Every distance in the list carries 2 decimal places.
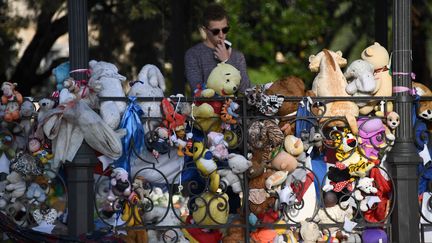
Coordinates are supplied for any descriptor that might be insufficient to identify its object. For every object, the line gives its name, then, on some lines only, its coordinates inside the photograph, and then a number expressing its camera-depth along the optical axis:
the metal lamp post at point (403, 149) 16.73
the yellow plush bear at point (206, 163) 16.27
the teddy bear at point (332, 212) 16.80
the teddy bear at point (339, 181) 16.83
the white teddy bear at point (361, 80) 17.00
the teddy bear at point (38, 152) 16.08
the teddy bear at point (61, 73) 17.00
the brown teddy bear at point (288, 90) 16.87
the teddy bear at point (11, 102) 16.09
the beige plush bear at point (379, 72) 17.08
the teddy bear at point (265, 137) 16.45
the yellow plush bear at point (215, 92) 16.42
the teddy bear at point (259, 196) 16.59
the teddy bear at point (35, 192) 16.19
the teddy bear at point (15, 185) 16.11
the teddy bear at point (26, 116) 16.19
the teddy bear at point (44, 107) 16.04
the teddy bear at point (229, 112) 16.34
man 18.06
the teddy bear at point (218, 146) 16.28
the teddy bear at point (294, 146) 16.55
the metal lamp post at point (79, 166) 15.91
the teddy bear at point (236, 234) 16.56
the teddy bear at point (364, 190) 16.70
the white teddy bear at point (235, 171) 16.28
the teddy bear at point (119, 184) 16.03
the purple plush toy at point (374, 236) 16.84
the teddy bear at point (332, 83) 16.87
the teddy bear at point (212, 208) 16.39
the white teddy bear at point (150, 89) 16.42
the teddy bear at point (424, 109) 17.10
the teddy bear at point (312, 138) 16.61
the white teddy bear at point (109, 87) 16.11
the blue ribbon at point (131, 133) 16.16
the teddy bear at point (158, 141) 16.19
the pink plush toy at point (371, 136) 16.84
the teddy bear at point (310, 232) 16.44
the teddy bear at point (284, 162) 16.48
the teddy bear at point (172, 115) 16.25
